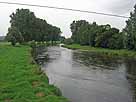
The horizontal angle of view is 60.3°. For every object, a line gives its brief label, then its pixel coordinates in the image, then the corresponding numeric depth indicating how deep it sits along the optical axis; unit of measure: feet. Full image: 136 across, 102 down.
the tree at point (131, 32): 85.76
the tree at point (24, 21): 147.23
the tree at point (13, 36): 110.41
